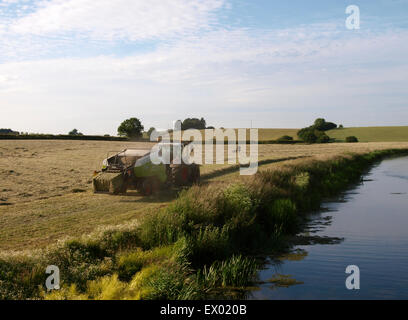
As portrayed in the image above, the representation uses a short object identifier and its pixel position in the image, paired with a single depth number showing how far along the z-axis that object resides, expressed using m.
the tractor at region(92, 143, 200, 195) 17.57
